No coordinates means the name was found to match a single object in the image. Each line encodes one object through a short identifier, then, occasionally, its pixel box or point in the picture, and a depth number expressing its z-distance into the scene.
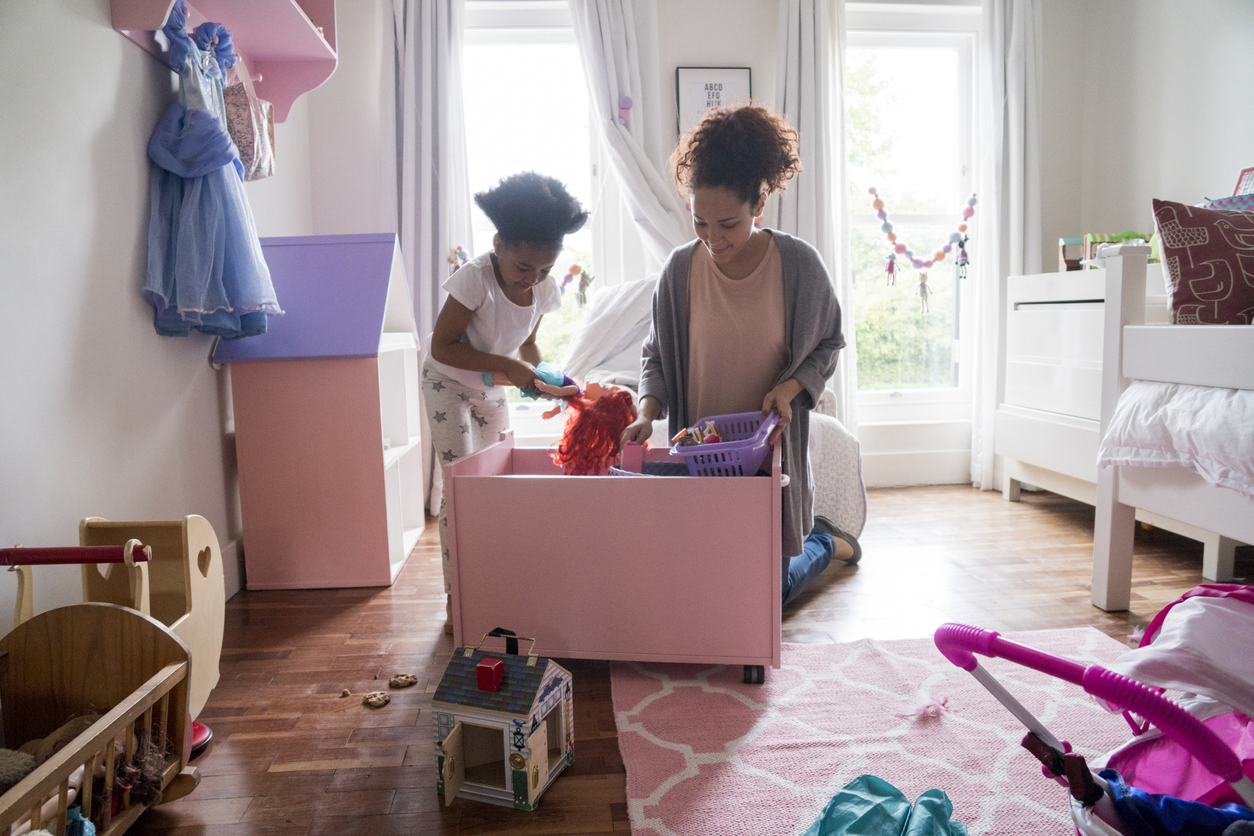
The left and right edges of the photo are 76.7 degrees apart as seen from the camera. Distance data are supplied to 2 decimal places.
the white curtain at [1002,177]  3.43
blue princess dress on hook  1.87
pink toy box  1.58
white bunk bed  1.64
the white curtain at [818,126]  3.38
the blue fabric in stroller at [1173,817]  0.83
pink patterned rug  1.24
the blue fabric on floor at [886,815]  1.12
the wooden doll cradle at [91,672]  1.21
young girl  1.79
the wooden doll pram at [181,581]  1.39
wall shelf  1.76
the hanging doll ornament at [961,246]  3.63
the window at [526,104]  3.51
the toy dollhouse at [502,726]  1.25
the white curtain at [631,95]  3.34
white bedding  1.58
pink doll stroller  0.72
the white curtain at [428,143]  3.24
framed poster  3.47
